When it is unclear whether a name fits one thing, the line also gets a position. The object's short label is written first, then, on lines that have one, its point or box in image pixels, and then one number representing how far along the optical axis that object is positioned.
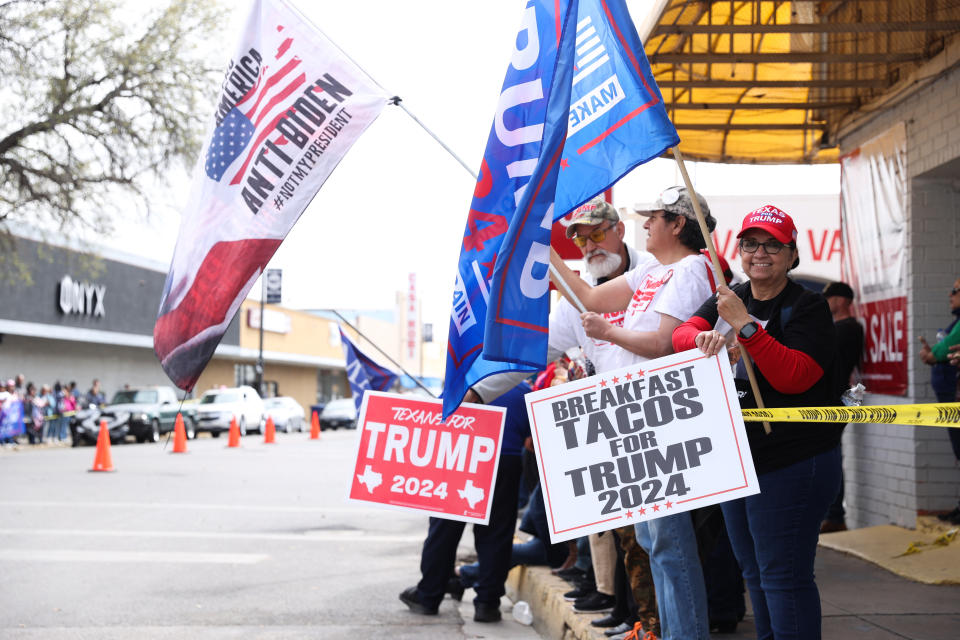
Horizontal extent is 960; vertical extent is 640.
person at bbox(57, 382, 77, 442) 29.56
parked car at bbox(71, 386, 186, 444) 27.38
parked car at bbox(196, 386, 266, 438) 34.53
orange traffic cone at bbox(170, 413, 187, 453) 23.59
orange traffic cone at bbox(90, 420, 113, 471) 17.08
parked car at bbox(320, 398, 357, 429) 46.62
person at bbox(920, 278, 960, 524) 6.65
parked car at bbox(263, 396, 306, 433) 41.22
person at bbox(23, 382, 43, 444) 27.05
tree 22.38
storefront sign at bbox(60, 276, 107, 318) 34.03
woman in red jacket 3.37
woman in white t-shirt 3.85
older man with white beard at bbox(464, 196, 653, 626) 4.79
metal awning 6.54
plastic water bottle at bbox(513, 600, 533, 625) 6.24
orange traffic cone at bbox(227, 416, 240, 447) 26.63
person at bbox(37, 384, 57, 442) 28.79
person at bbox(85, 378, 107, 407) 31.17
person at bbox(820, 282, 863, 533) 7.99
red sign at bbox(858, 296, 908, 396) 7.79
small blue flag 8.33
